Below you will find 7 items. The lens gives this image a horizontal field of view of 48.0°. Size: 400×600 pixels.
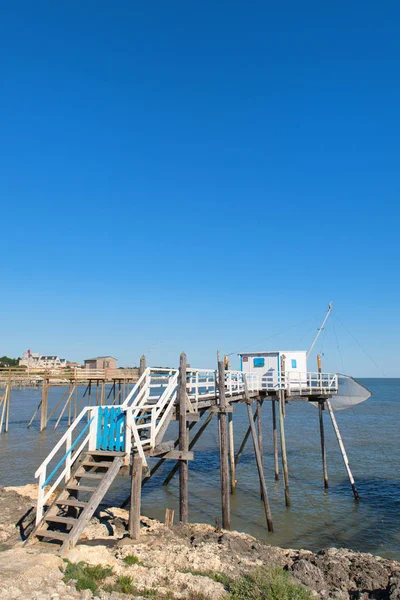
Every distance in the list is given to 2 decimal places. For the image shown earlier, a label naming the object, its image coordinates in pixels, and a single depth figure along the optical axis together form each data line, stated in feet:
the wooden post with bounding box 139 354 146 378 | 44.70
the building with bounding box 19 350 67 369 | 484.99
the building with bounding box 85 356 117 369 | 253.10
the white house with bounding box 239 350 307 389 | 71.77
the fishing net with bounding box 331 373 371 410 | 74.10
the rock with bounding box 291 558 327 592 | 27.89
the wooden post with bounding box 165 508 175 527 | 37.04
